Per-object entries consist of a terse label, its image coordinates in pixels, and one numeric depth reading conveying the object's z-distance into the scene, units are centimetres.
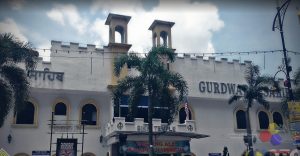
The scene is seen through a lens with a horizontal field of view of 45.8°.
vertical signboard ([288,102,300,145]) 1628
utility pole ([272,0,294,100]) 1822
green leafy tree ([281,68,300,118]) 3153
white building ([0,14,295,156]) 2741
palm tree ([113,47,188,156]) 2356
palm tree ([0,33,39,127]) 2058
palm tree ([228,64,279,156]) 3000
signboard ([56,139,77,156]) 2639
